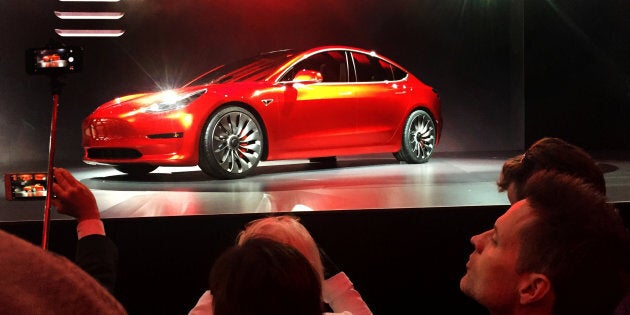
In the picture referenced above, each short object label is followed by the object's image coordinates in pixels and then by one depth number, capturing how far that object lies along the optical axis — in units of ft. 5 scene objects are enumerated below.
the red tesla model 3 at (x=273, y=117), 16.52
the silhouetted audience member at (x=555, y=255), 4.87
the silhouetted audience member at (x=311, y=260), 5.80
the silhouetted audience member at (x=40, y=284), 1.42
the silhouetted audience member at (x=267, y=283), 3.49
